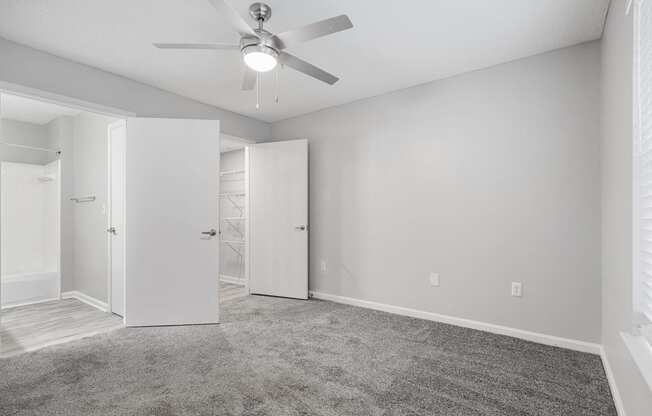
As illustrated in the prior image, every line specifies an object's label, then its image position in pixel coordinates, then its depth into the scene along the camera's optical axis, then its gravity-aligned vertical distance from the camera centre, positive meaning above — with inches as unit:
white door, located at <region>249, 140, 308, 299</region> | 167.9 -6.3
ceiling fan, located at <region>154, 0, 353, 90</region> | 68.2 +37.2
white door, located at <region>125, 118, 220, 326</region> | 128.2 -5.8
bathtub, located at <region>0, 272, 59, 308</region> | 161.3 -39.5
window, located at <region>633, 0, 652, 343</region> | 51.6 +6.2
